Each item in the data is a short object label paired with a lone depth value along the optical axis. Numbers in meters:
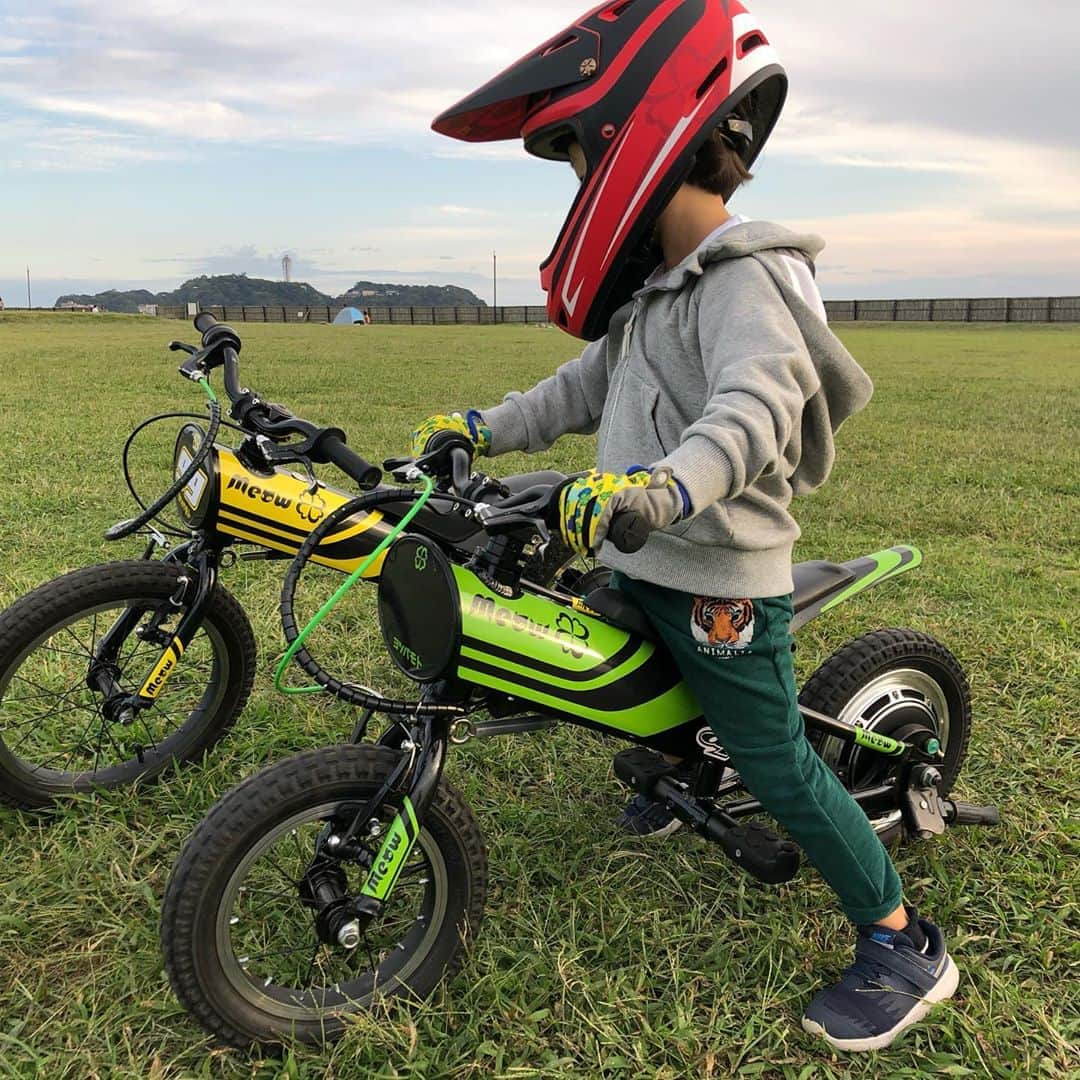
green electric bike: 1.84
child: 1.84
